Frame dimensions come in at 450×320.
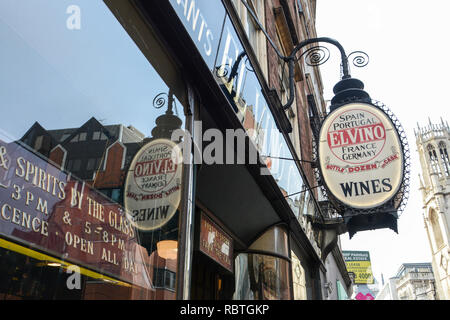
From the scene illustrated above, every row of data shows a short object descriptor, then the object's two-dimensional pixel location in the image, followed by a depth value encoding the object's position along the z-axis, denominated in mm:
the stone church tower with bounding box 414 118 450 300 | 81188
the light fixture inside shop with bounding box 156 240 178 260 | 3118
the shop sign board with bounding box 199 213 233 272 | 5422
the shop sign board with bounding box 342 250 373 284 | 28562
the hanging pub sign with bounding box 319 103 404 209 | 6566
